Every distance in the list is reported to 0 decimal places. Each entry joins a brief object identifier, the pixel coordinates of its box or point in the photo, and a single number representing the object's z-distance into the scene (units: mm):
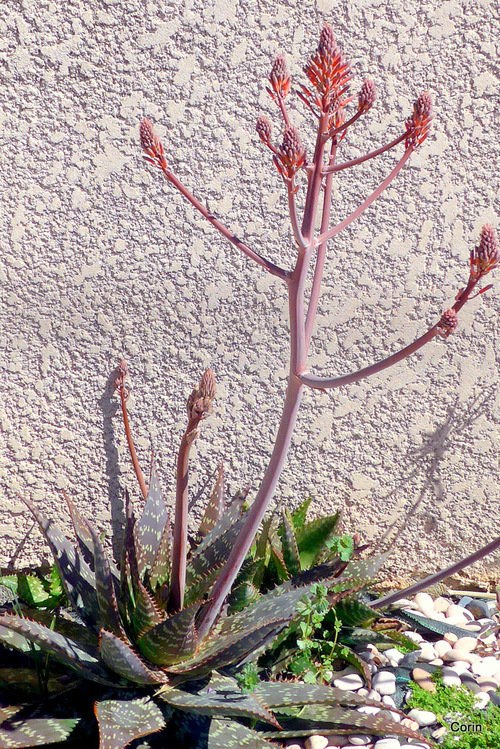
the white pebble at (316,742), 3596
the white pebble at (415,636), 3780
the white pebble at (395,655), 3744
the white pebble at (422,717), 3636
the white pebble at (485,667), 3731
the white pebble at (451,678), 3701
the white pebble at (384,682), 3684
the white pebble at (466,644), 3762
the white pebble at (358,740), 3612
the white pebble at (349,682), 3682
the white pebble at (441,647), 3763
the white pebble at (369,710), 3650
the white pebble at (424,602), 3848
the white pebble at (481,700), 3671
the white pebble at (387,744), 3600
